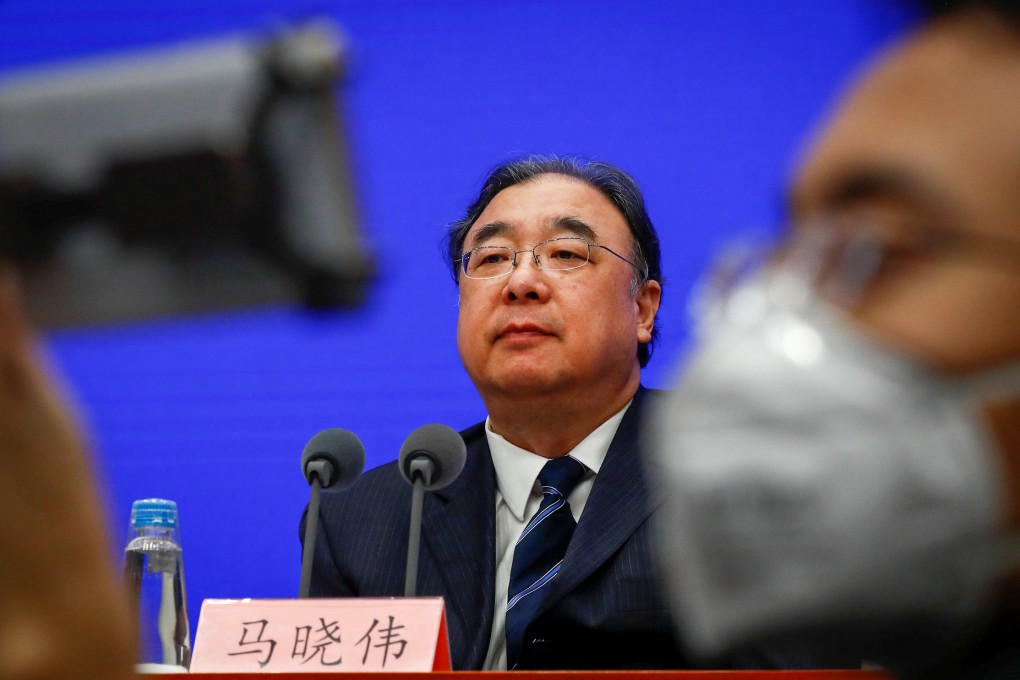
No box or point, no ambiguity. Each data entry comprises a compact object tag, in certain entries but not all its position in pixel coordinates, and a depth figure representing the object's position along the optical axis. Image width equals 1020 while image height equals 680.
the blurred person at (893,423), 3.13
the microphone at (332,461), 4.13
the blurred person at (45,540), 2.28
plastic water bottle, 4.11
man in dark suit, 4.12
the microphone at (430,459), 4.12
